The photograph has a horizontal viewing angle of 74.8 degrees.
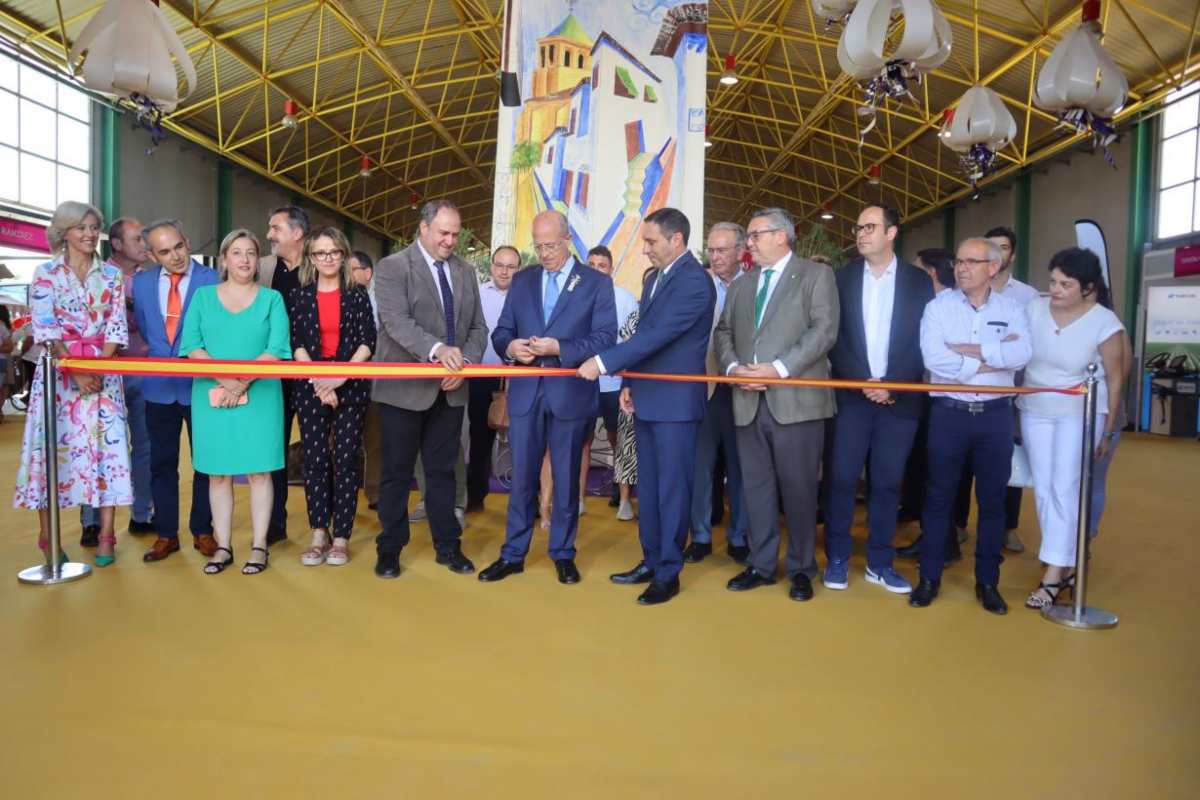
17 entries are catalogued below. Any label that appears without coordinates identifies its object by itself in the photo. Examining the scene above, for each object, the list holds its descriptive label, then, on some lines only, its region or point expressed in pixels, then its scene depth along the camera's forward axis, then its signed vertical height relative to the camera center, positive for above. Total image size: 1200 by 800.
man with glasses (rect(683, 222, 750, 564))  4.02 -0.32
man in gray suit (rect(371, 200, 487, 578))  3.44 +0.07
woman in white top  3.22 -0.02
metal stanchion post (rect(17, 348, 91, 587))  3.32 -0.51
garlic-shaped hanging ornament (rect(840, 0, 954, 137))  4.25 +1.91
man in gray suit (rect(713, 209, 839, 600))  3.32 -0.04
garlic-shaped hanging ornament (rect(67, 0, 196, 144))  4.45 +1.81
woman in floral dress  3.44 -0.09
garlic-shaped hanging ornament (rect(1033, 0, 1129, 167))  4.49 +1.80
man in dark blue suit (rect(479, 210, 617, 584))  3.43 -0.05
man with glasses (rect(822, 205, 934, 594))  3.40 +0.04
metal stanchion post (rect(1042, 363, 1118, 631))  3.05 -0.58
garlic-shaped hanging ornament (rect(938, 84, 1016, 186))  5.70 +1.94
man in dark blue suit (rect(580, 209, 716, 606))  3.27 -0.02
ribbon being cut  3.13 +0.01
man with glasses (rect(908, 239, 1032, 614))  3.22 -0.06
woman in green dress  3.46 -0.09
